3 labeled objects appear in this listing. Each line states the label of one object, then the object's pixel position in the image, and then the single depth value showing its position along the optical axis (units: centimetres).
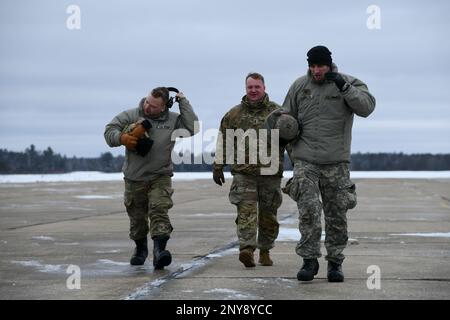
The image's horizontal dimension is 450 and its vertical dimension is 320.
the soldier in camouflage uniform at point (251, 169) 1692
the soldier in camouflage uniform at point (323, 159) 1477
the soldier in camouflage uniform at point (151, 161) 1681
